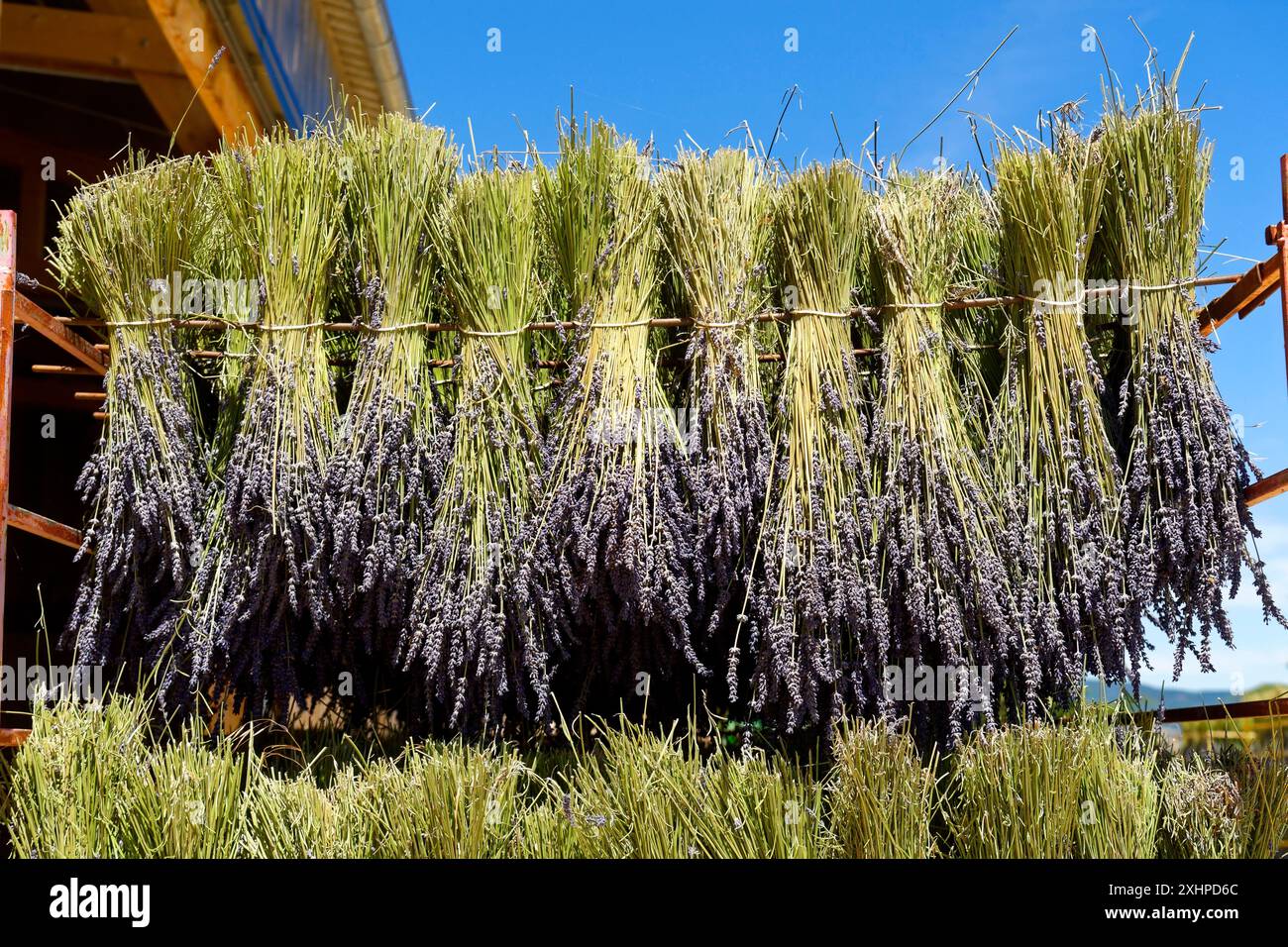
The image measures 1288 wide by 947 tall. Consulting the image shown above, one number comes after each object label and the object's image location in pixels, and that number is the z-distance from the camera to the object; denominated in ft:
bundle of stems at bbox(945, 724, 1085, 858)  5.93
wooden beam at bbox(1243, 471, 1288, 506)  7.19
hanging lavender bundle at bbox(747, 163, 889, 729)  6.72
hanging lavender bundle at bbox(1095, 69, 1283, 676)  6.98
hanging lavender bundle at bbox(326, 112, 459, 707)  6.95
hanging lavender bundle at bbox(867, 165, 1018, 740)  6.81
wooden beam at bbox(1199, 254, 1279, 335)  7.27
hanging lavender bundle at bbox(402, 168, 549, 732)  6.78
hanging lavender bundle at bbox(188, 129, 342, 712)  6.97
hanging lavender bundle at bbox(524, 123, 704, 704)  6.72
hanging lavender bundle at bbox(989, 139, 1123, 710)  6.91
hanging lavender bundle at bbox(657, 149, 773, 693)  6.94
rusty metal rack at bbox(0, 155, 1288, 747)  6.92
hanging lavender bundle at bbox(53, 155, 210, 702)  7.14
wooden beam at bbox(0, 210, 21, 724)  6.82
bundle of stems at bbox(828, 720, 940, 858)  6.02
